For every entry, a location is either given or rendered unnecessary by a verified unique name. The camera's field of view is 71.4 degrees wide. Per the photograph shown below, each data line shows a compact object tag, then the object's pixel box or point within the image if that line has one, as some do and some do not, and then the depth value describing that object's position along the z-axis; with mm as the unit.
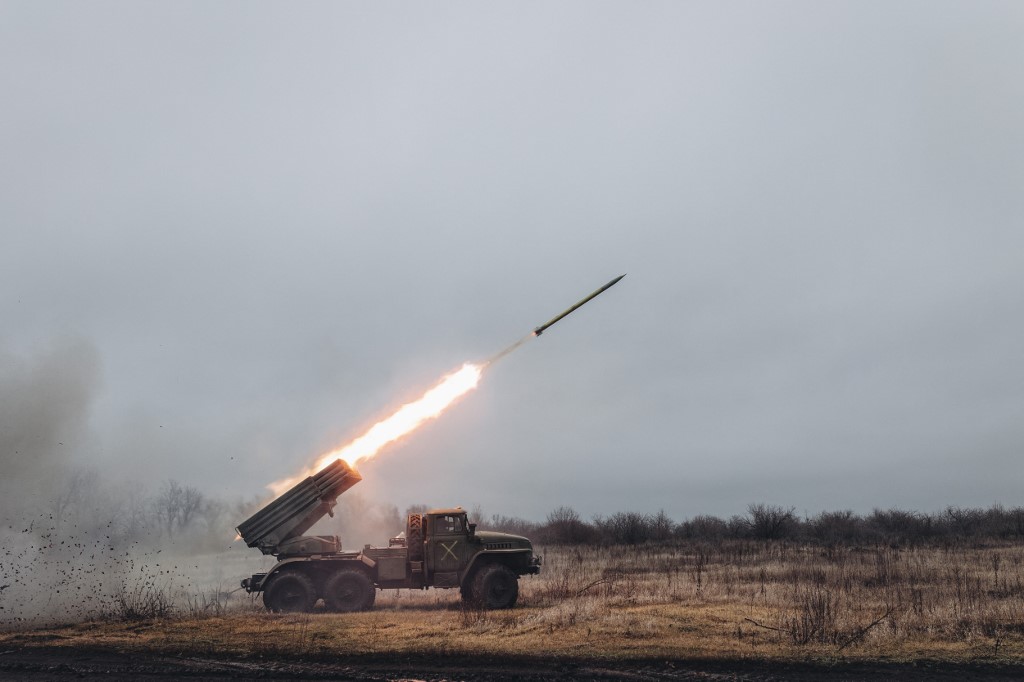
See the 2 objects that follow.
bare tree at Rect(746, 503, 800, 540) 46250
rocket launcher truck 20234
